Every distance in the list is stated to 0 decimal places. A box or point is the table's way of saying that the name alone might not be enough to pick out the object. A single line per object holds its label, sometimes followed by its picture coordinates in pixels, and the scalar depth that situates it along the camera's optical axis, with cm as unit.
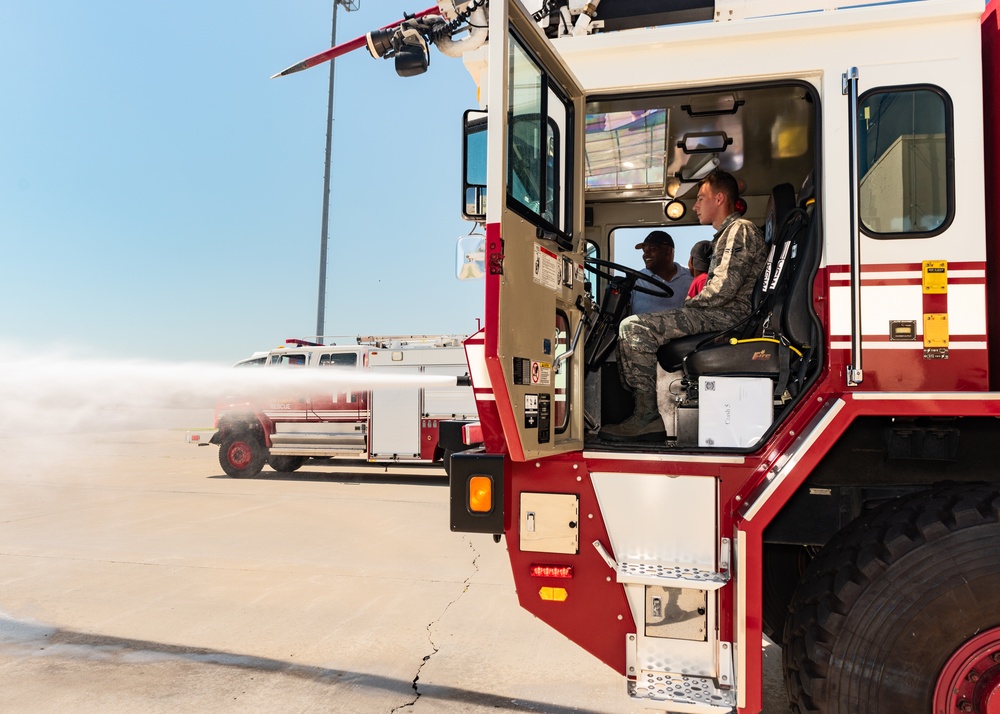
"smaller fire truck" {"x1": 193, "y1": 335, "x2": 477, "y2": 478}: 1333
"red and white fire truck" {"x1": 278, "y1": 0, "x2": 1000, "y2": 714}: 247
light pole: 2341
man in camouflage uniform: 335
